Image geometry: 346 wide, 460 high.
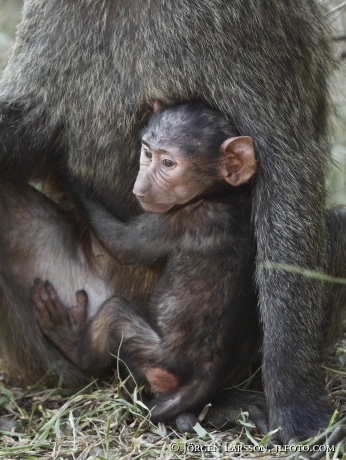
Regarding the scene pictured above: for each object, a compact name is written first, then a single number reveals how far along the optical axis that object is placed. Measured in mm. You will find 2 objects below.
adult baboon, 7988
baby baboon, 8047
